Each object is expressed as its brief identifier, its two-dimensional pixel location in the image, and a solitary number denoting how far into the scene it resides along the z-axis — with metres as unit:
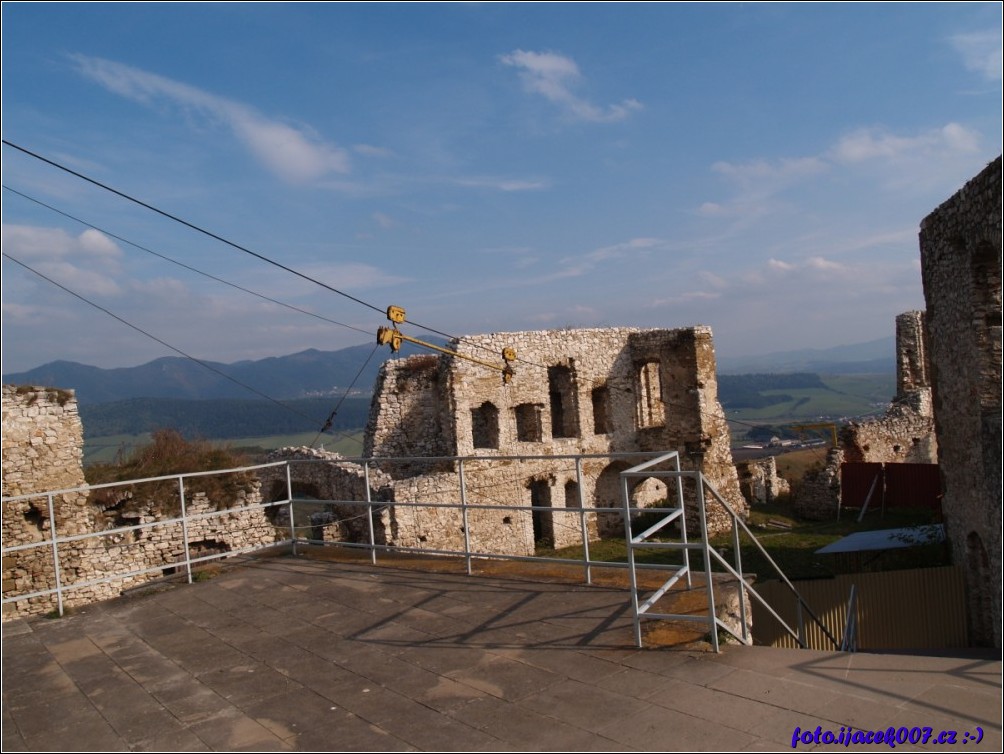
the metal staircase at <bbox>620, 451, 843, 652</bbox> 5.06
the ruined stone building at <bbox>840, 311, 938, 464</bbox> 25.16
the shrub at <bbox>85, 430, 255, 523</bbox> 15.25
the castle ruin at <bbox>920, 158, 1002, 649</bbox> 9.20
